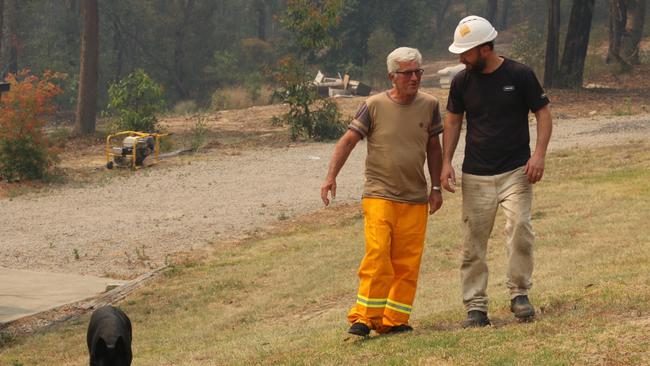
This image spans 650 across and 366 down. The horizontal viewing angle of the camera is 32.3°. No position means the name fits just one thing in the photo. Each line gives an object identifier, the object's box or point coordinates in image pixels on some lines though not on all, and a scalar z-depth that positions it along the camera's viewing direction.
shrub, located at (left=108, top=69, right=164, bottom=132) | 28.19
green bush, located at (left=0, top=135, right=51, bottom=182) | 22.31
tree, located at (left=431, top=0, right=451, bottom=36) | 80.50
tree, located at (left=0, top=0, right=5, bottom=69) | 45.87
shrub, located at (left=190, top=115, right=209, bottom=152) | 27.48
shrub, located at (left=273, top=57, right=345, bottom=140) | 27.09
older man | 7.49
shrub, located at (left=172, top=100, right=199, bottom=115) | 41.64
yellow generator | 24.25
